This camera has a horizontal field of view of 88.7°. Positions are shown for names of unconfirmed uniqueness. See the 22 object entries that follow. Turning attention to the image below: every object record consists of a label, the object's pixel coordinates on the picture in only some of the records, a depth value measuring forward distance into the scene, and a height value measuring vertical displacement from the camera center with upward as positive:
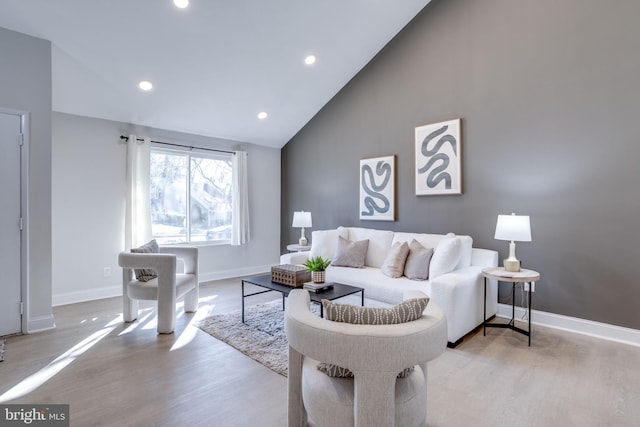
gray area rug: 2.66 -1.10
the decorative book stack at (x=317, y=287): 3.02 -0.65
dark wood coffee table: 2.87 -0.69
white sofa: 2.88 -0.64
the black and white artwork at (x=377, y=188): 4.66 +0.41
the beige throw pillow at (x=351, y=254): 4.12 -0.47
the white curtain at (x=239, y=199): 5.66 +0.33
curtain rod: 4.55 +1.14
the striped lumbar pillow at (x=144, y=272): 3.41 -0.56
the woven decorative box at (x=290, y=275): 3.20 -0.58
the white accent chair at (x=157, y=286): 3.16 -0.69
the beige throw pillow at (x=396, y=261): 3.62 -0.50
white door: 3.09 -0.06
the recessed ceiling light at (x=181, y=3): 3.15 +2.09
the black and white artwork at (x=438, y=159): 3.98 +0.72
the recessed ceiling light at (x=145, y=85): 4.01 +1.65
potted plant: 3.09 -0.50
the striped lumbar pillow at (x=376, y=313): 1.37 -0.41
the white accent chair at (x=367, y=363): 1.25 -0.57
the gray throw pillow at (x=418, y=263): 3.46 -0.51
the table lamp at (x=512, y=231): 2.98 -0.15
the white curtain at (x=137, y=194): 4.53 +0.35
